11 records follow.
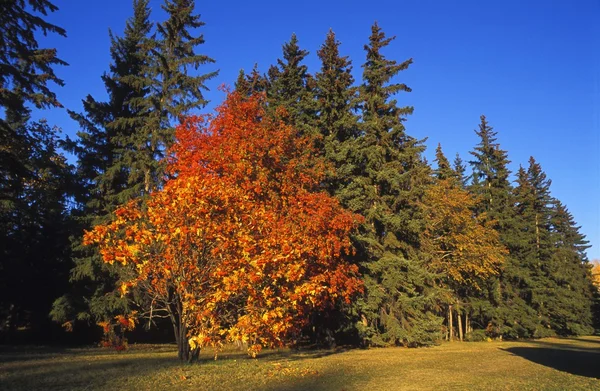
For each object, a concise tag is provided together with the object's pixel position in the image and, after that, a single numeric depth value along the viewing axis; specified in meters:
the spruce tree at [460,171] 44.64
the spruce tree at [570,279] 41.00
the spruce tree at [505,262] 35.59
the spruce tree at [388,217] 22.83
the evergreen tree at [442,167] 38.53
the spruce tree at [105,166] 21.23
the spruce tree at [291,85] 27.20
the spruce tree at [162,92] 22.69
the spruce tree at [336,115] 23.95
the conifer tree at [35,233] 20.55
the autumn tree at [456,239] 30.62
